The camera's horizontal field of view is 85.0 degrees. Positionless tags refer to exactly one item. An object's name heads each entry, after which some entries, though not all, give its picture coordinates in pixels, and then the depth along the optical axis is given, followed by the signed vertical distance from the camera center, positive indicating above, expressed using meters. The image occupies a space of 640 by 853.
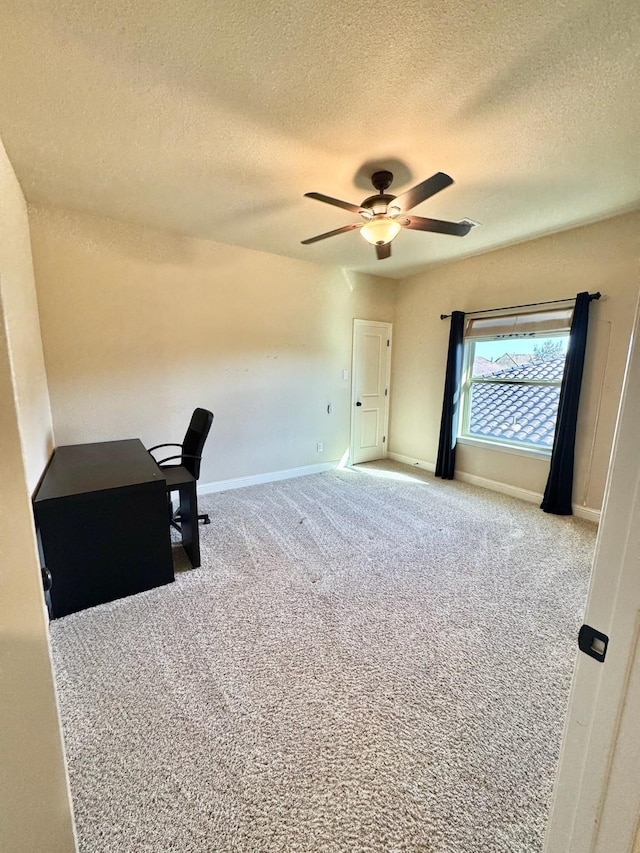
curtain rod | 3.02 +0.60
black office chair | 2.49 -0.87
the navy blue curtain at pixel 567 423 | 3.08 -0.52
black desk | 1.94 -1.01
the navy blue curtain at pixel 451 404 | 4.04 -0.47
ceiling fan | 2.12 +0.91
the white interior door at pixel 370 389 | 4.75 -0.38
